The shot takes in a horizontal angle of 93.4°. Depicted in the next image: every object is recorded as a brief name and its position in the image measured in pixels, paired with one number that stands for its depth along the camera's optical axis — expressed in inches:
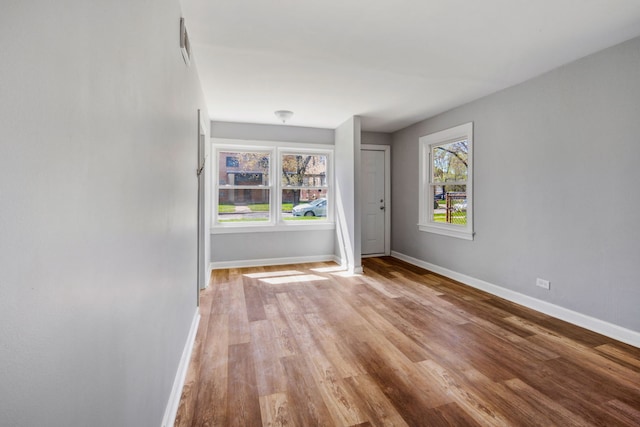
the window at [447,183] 160.2
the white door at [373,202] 227.1
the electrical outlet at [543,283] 120.4
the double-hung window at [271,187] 195.5
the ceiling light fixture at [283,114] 166.4
